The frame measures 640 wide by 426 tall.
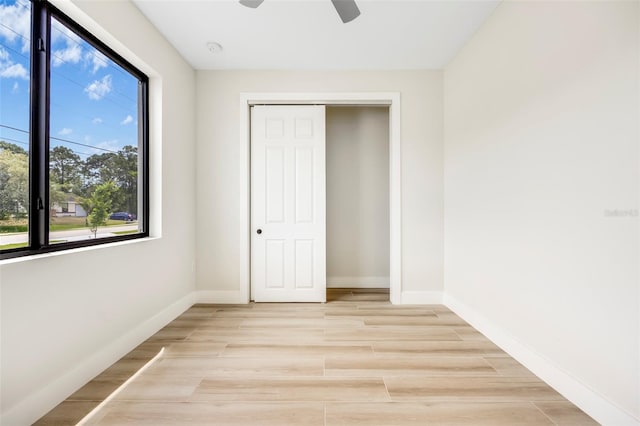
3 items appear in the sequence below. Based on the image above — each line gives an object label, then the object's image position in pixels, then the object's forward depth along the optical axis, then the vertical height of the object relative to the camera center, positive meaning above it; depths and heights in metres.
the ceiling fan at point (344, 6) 1.97 +1.34
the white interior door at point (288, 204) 3.68 +0.11
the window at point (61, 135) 1.62 +0.50
